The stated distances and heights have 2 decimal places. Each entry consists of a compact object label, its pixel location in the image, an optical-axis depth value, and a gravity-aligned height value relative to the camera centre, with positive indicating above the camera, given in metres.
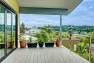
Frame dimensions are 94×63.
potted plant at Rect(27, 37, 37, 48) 3.91 -0.90
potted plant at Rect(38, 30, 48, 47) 3.90 -0.41
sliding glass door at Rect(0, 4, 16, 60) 2.35 -0.02
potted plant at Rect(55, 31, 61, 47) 4.06 -0.75
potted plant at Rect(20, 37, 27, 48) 3.81 -0.76
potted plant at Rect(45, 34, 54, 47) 4.03 -0.86
